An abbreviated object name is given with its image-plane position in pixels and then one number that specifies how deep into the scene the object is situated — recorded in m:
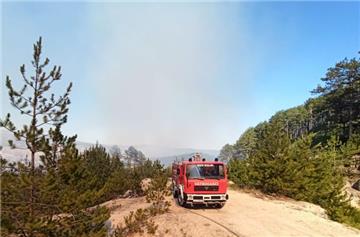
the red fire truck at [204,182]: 22.53
